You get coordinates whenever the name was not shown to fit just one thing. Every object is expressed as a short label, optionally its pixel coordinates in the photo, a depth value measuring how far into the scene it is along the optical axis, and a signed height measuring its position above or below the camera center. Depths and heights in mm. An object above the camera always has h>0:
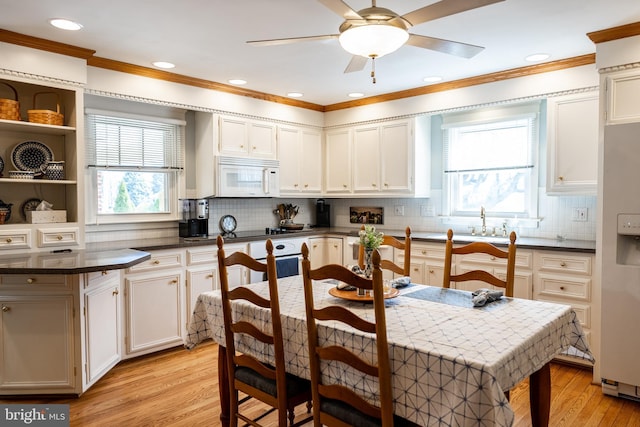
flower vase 2203 -332
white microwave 4125 +265
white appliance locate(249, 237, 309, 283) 4227 -545
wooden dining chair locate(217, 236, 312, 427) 1822 -720
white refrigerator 2633 -368
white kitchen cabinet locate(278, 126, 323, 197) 4812 +497
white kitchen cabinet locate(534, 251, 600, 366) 3150 -609
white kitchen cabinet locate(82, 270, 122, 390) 2791 -845
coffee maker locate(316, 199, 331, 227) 5613 -154
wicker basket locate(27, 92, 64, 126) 3018 +624
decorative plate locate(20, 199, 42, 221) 3232 -22
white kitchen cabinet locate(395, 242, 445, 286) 3926 -580
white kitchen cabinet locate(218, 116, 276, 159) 4227 +681
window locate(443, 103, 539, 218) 3988 +412
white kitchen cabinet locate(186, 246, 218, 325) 3732 -622
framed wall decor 5219 -160
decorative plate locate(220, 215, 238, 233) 4496 -224
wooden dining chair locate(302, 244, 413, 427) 1450 -586
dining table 1369 -546
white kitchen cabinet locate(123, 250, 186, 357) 3371 -834
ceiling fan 1785 +804
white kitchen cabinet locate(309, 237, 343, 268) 4812 -556
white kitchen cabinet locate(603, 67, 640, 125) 2771 +703
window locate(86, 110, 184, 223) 3705 +343
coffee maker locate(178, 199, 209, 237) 4109 -122
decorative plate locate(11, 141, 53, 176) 3133 +356
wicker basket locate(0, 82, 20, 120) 2912 +655
